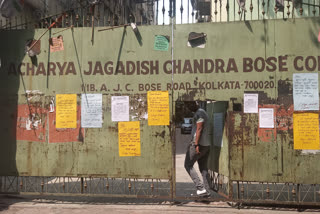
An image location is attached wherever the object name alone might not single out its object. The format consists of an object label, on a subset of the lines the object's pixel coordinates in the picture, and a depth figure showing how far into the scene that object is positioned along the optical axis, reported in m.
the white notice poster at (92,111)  6.32
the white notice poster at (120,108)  6.28
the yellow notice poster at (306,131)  5.88
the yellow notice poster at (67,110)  6.35
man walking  6.37
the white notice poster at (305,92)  5.89
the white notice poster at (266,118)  5.98
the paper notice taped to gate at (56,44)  6.42
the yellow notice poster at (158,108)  6.17
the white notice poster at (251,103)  6.02
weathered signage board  5.95
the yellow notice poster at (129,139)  6.21
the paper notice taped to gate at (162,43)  6.23
